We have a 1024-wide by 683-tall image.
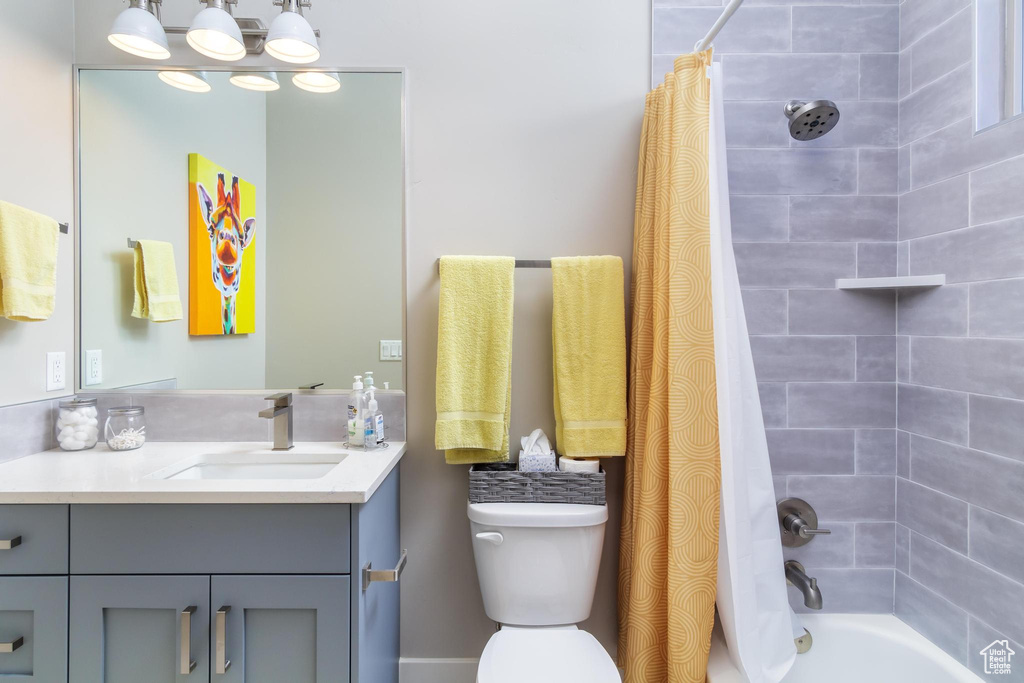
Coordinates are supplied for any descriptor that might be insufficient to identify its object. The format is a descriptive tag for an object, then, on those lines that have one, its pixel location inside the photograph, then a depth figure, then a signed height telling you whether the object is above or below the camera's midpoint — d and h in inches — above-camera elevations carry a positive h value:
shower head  57.5 +24.4
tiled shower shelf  57.6 +6.6
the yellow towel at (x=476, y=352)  60.0 -1.2
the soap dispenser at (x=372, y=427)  60.2 -9.6
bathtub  57.1 -34.3
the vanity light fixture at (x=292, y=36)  58.2 +33.0
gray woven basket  57.9 -15.7
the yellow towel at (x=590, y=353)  60.6 -1.3
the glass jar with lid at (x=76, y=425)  58.3 -9.2
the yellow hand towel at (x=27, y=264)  50.4 +7.5
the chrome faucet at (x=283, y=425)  59.7 -9.5
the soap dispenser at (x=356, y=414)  60.9 -8.3
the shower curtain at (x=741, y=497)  49.2 -14.6
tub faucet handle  62.8 -20.9
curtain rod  46.5 +29.1
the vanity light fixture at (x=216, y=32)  57.1 +32.9
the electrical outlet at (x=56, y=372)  59.5 -3.5
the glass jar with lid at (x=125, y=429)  59.4 -10.0
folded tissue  59.3 -12.9
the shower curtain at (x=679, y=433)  51.2 -8.9
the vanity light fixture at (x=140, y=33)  56.2 +32.4
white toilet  56.2 -23.7
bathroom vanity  44.6 -20.1
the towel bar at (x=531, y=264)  63.3 +9.1
